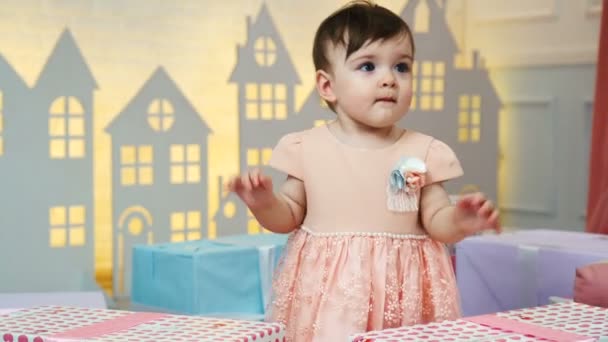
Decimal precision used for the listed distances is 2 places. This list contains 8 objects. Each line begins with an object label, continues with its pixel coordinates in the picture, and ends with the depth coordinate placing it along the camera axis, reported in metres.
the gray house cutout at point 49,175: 2.37
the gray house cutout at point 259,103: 2.65
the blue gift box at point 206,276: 2.10
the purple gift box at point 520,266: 1.94
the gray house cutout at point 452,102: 2.96
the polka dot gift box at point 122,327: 1.12
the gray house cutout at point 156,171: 2.50
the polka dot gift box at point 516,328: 1.12
